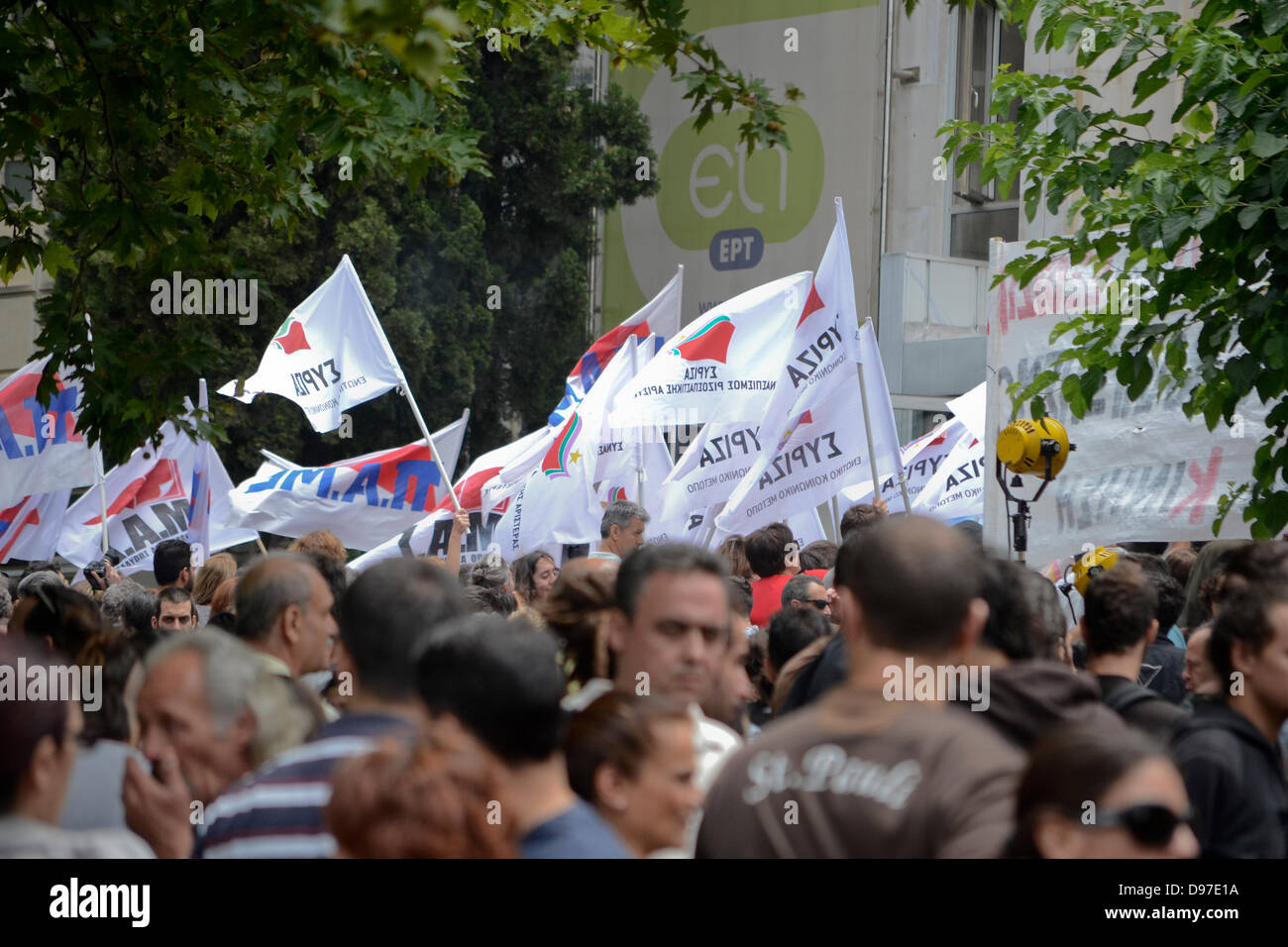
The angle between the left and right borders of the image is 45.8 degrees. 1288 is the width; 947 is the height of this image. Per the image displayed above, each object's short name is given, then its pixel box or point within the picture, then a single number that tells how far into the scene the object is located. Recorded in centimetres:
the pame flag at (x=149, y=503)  1282
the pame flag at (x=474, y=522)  1073
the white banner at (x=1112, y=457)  894
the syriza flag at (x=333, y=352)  1194
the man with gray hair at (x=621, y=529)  848
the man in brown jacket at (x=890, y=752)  258
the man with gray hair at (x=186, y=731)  336
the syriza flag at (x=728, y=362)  1037
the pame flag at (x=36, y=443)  1210
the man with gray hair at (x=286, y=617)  443
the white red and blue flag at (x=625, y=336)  1281
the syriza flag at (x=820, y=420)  967
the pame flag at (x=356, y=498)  1205
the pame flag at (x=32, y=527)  1299
